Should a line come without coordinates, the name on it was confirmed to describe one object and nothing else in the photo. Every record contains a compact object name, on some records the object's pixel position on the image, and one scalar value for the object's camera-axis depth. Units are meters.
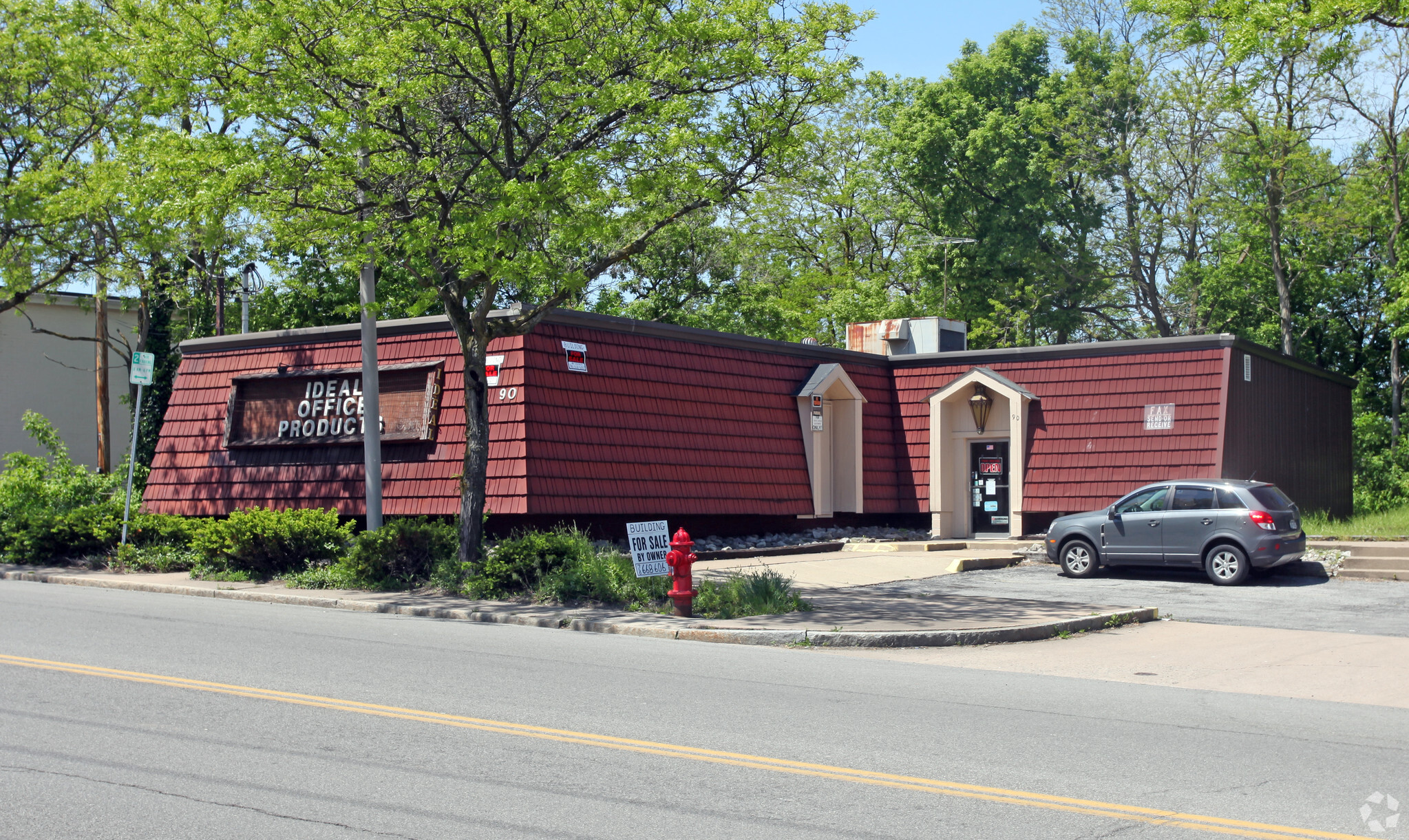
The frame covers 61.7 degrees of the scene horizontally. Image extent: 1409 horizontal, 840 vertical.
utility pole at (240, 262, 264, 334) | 29.30
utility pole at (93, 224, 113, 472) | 32.09
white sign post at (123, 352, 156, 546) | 19.81
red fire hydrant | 13.74
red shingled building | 19.95
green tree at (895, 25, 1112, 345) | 39.84
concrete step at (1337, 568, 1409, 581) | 18.00
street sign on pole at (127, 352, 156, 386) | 19.86
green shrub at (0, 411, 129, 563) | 20.08
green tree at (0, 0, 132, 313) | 25.78
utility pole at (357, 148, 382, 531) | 17.14
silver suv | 17.17
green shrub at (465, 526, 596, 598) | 15.59
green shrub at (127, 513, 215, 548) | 19.80
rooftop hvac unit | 27.28
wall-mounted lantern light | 25.14
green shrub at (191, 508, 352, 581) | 17.97
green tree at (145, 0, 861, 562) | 14.97
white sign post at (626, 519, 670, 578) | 14.84
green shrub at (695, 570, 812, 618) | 14.25
